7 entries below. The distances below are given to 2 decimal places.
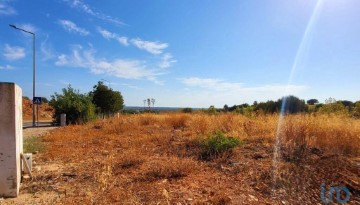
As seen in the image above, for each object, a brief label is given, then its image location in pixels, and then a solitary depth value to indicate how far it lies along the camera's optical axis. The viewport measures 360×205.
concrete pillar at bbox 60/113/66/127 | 21.94
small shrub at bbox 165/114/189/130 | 16.41
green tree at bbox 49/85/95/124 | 23.63
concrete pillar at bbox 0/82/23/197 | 4.58
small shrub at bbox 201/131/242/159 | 7.42
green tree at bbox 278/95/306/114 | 35.24
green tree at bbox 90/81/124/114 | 36.22
